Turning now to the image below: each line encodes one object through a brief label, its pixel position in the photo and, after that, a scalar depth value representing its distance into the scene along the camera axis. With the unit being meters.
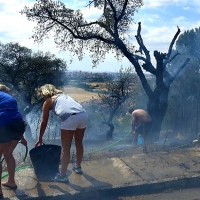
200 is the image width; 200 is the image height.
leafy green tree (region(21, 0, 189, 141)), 9.25
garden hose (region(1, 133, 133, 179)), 3.87
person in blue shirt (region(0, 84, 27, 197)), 3.20
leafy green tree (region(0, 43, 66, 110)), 14.65
